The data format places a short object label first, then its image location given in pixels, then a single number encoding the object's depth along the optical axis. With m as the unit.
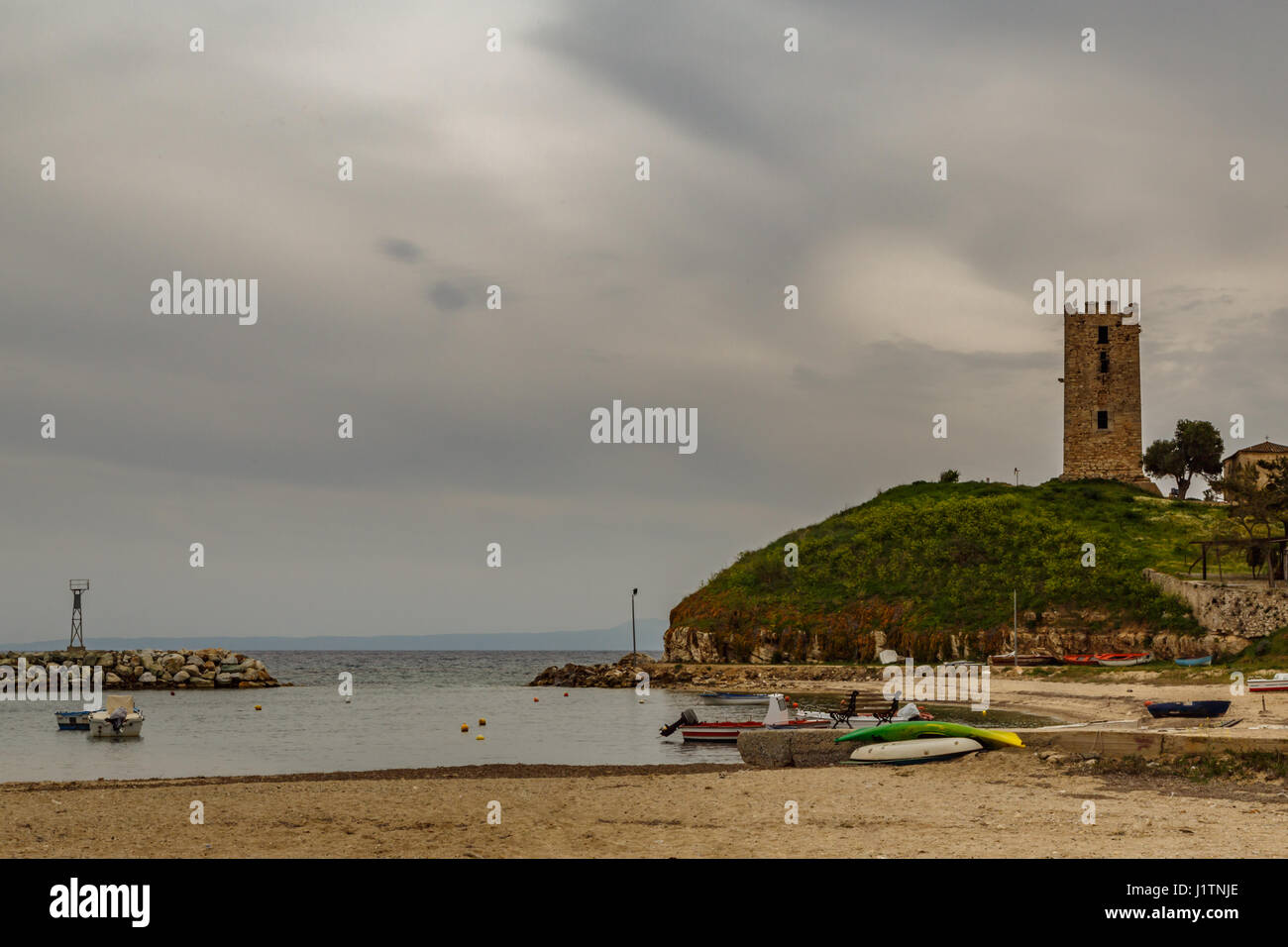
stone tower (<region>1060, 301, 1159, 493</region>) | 93.44
